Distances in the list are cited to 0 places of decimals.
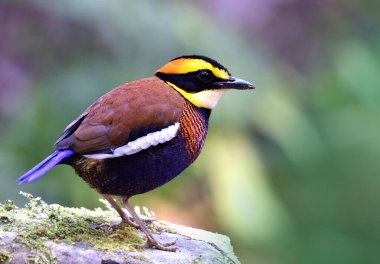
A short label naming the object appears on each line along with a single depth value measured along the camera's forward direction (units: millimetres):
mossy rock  7547
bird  8016
